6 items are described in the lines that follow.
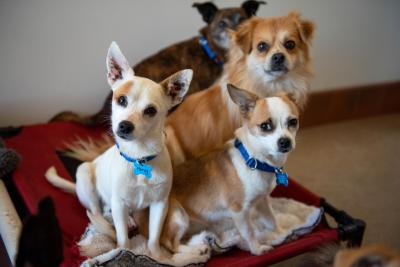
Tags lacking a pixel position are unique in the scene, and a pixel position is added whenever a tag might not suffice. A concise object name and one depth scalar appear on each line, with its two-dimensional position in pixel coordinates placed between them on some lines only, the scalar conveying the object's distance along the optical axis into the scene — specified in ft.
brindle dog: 6.26
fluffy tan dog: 4.87
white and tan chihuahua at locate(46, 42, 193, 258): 3.46
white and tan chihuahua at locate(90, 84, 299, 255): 3.87
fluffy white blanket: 3.69
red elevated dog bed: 4.20
